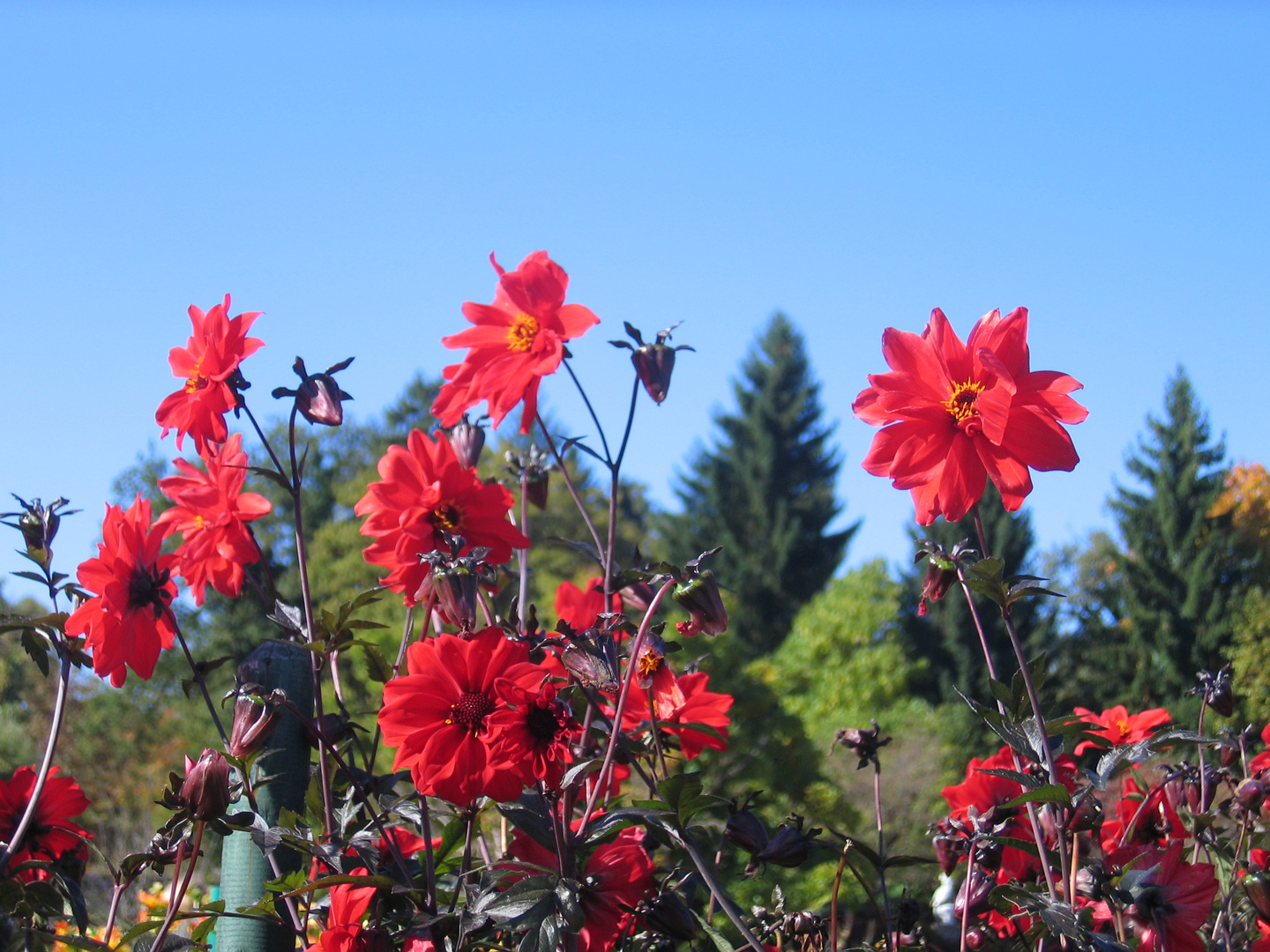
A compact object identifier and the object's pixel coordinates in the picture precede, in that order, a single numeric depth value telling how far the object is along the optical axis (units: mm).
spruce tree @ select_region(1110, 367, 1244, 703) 19035
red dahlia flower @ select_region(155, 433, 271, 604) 928
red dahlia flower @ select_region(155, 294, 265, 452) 874
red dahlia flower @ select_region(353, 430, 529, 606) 857
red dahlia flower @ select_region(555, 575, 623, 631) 1017
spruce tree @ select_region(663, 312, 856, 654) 23539
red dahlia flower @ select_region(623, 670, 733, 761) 921
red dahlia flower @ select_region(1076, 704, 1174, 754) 1057
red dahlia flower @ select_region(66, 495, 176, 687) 863
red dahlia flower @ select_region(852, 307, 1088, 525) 790
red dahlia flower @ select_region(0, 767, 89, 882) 941
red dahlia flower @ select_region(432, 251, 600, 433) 853
